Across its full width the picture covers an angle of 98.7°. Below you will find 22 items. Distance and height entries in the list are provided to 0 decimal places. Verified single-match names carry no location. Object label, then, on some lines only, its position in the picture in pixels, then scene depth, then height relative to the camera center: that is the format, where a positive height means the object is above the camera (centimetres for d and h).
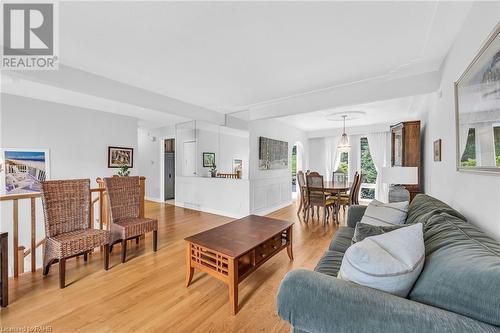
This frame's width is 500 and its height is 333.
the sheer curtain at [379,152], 634 +43
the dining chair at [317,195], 436 -59
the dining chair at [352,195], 448 -61
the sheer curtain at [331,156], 723 +36
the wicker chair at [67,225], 215 -63
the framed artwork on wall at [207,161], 584 +17
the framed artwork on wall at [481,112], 124 +36
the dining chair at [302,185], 470 -41
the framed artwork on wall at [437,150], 252 +19
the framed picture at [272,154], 527 +35
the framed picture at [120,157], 475 +25
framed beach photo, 347 -1
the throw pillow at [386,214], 201 -47
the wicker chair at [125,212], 272 -63
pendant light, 524 +58
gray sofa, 74 -54
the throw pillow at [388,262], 95 -44
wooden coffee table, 184 -81
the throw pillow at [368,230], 151 -47
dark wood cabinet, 351 +31
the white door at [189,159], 593 +23
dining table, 436 -46
